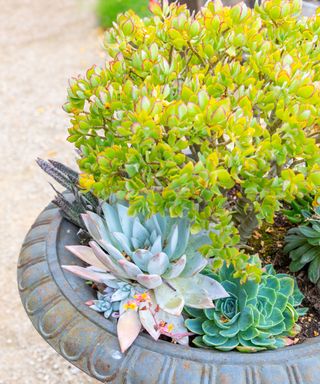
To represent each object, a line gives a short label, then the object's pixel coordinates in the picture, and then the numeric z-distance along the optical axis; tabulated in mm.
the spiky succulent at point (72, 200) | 1421
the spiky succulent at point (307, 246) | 1375
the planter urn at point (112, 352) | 1072
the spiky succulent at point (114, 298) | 1224
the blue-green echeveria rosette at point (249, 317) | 1186
